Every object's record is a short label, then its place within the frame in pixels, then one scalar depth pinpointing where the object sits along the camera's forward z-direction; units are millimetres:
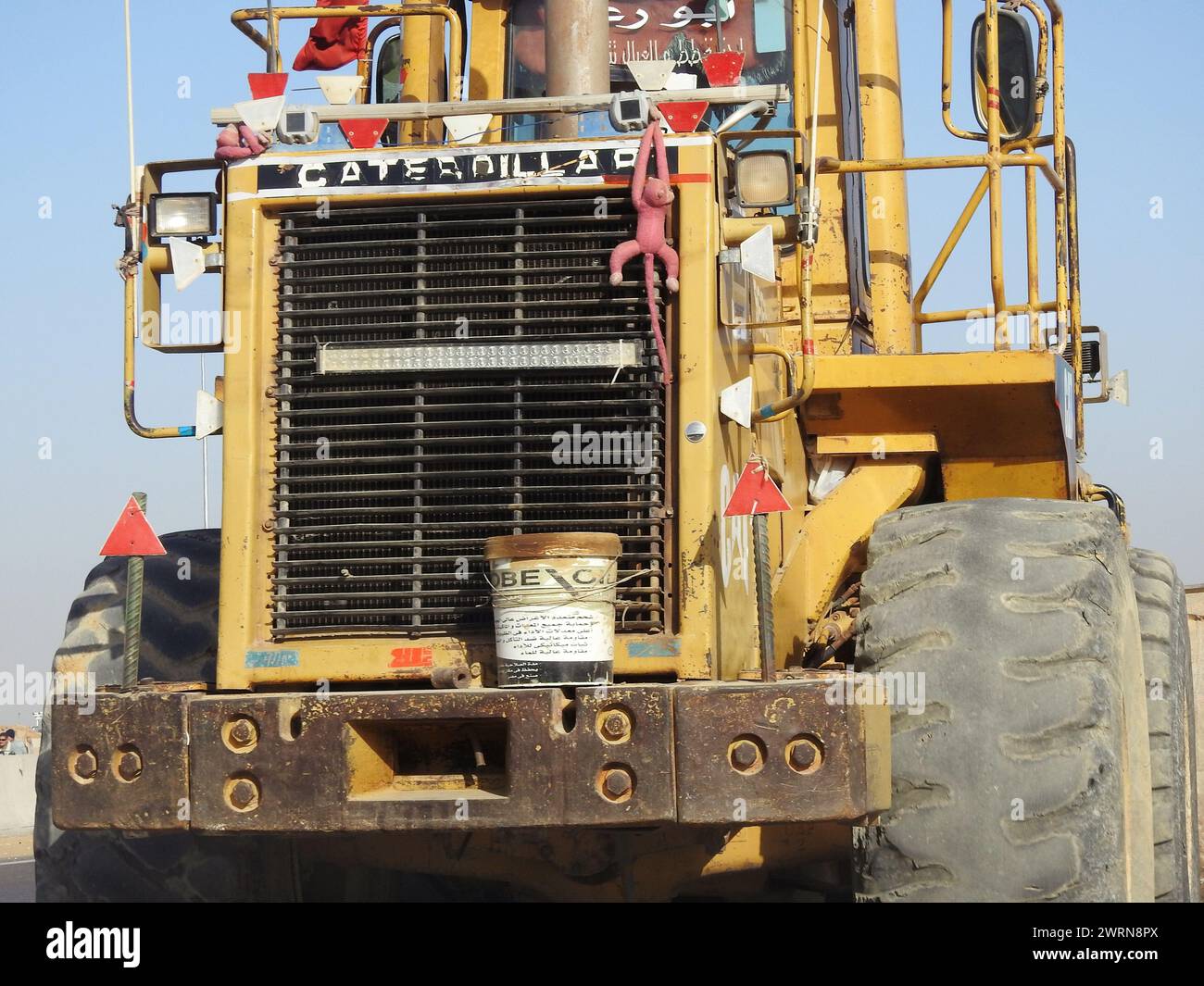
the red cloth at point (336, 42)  7746
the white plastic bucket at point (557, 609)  5043
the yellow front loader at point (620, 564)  5031
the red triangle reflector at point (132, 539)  5566
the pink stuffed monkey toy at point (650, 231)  5488
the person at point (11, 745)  22594
